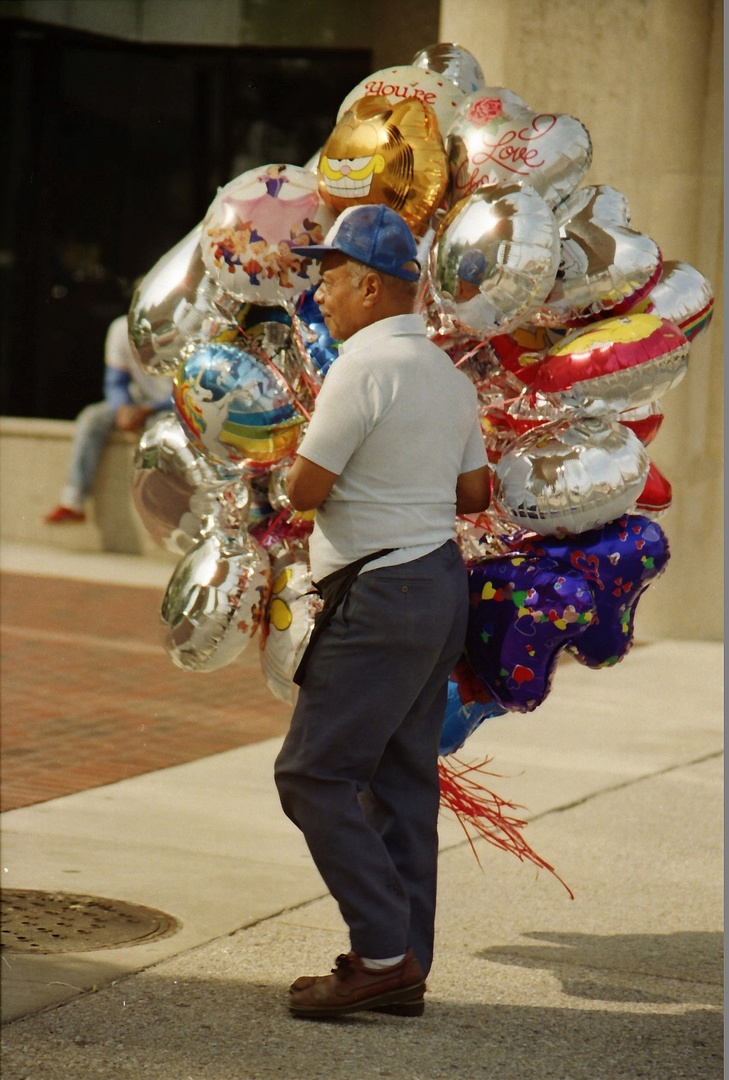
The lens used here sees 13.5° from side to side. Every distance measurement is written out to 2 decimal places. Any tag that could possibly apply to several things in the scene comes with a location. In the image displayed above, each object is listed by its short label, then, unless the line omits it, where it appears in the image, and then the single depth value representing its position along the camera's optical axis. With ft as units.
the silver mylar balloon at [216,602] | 24.82
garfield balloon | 24.02
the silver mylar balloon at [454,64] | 27.13
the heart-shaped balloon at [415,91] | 25.75
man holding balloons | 22.60
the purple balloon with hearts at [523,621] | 23.64
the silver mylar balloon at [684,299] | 25.16
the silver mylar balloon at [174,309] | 25.88
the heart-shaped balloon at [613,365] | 23.75
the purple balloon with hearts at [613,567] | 23.91
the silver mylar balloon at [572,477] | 23.33
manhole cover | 27.43
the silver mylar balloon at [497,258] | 22.91
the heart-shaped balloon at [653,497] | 26.44
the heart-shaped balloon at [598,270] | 24.25
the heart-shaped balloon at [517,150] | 24.57
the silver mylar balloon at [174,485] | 26.64
